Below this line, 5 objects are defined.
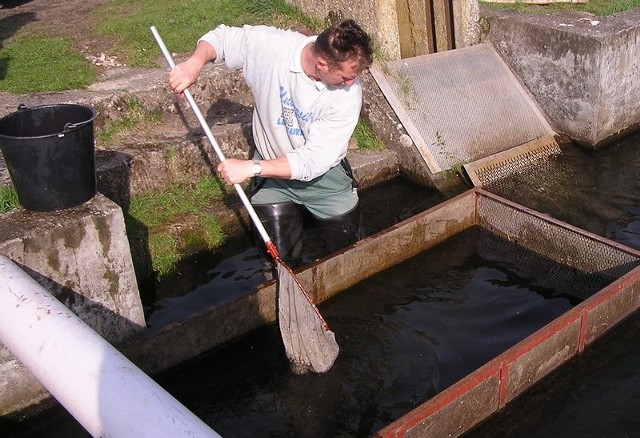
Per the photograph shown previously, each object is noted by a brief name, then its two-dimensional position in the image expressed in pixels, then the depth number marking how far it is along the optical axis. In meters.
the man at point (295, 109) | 4.50
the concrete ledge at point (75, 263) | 4.38
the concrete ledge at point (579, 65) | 8.06
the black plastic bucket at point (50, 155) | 4.29
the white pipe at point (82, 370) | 2.86
